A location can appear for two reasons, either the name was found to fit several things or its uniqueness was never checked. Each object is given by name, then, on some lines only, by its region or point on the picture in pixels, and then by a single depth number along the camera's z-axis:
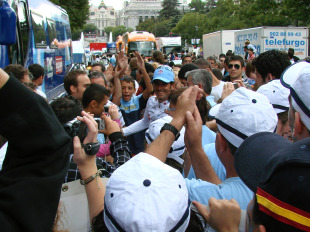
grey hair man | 4.01
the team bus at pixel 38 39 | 4.71
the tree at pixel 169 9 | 127.83
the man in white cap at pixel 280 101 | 2.95
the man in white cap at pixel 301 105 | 1.65
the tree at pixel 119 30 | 142.48
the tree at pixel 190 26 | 65.01
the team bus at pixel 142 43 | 31.22
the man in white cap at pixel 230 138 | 1.93
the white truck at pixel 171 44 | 43.38
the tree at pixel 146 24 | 112.59
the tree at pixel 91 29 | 161.93
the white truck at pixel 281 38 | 18.55
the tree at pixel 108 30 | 167.80
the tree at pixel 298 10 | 26.56
